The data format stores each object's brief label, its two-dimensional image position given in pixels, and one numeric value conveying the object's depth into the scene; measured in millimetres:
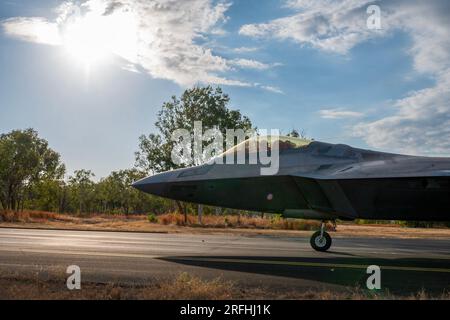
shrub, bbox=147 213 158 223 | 41256
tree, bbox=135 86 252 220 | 40031
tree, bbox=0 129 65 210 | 63938
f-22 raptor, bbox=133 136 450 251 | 10531
